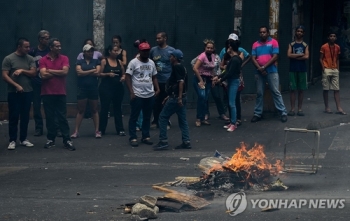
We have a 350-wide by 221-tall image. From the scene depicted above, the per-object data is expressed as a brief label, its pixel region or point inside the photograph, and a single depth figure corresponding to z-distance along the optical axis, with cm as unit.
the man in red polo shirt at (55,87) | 1288
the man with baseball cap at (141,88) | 1312
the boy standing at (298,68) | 1491
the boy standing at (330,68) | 1512
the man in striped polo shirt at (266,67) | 1462
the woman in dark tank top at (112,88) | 1423
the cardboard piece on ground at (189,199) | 836
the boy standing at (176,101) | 1248
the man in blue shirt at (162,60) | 1430
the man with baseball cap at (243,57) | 1430
